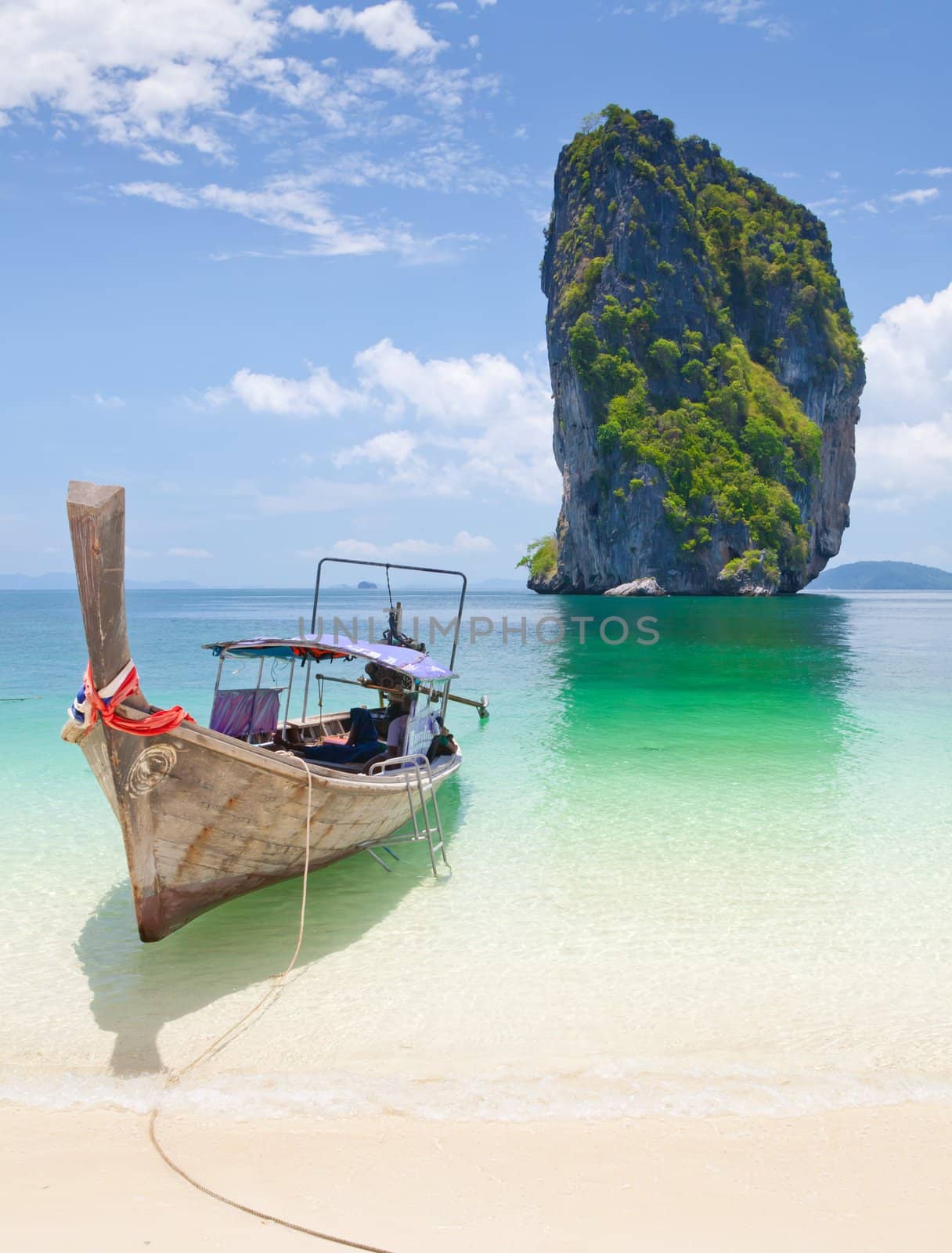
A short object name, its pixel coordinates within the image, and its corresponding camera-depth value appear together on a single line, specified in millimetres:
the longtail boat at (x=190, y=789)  4301
